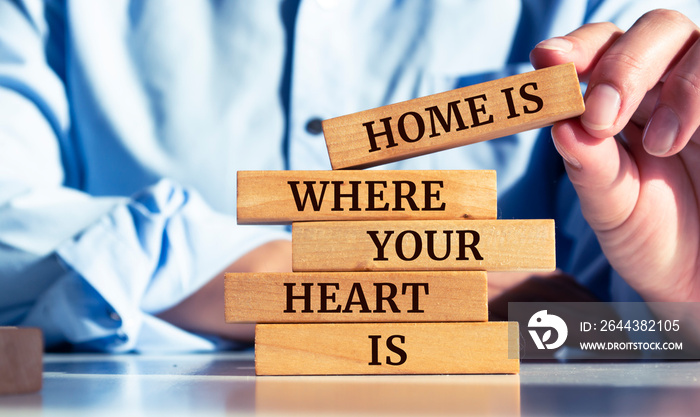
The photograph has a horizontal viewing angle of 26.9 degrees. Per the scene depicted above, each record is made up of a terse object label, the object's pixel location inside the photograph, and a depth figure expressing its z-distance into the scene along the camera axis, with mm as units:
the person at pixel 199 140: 535
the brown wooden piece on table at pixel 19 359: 388
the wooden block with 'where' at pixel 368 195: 423
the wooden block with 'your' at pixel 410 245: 420
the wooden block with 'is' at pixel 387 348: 418
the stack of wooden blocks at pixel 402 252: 418
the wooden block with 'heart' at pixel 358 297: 419
